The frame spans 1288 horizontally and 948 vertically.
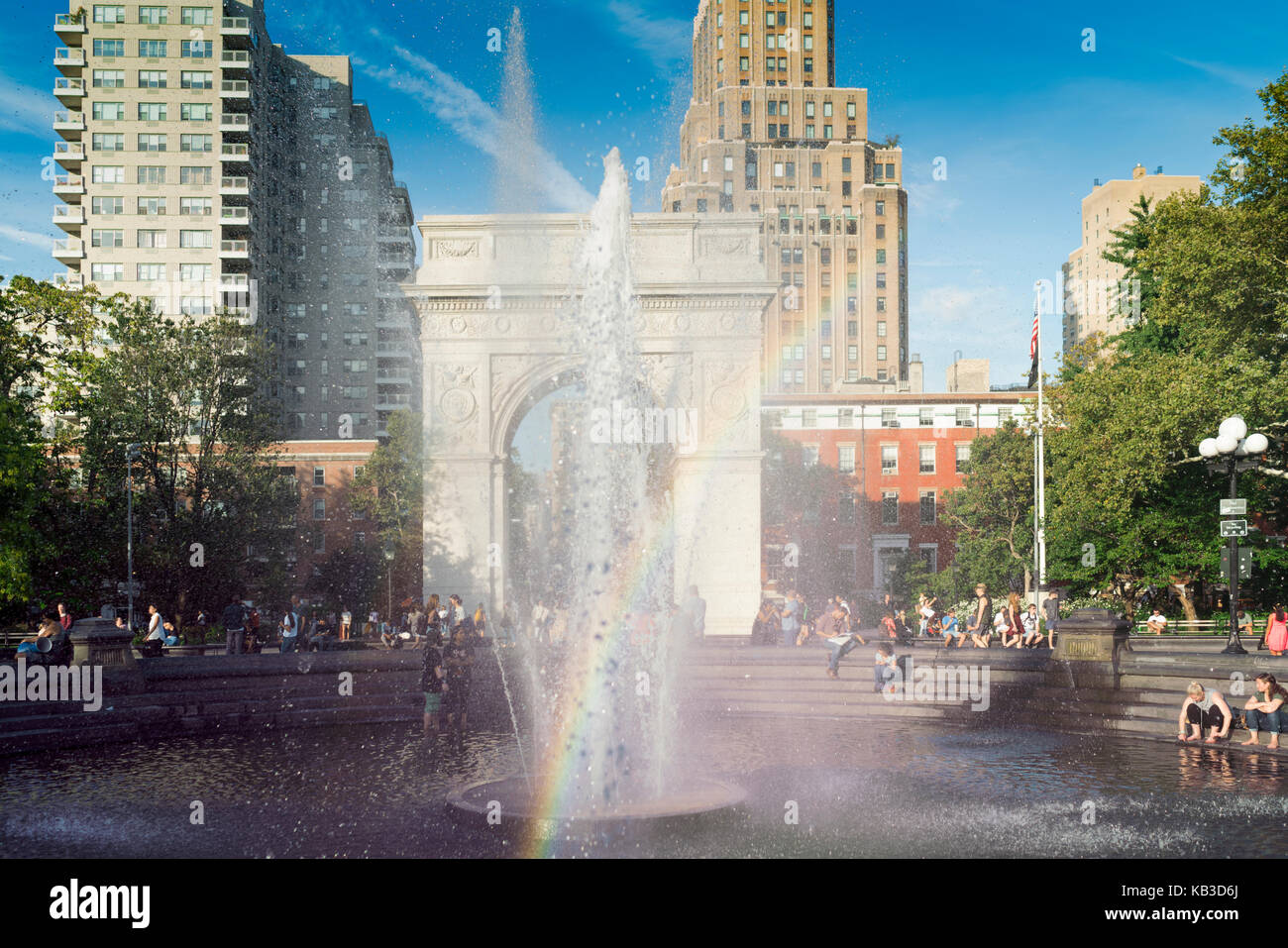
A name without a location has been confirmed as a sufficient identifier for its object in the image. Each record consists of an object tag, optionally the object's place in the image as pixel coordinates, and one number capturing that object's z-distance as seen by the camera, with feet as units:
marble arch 115.34
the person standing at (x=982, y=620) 71.78
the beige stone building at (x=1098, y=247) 437.17
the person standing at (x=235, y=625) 82.69
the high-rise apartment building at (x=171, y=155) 223.51
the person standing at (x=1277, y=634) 60.13
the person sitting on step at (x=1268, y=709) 44.65
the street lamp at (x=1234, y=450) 56.44
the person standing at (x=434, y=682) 52.90
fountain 32.81
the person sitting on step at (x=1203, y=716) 46.65
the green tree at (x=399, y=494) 190.39
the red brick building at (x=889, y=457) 213.46
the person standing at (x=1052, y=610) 91.58
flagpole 123.13
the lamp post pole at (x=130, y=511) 115.24
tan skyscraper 311.47
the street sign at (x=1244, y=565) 55.60
